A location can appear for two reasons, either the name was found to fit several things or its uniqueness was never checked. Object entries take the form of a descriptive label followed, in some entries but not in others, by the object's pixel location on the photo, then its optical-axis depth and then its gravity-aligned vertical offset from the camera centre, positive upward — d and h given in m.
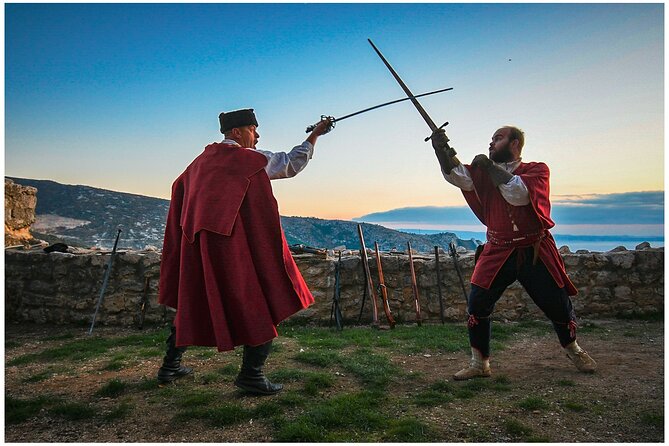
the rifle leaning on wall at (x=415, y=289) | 6.08 -0.81
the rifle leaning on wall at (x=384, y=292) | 5.91 -0.83
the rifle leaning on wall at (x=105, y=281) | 6.03 -0.74
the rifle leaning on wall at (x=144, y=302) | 6.11 -0.98
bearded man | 3.71 -0.12
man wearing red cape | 3.26 -0.25
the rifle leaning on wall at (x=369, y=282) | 5.99 -0.73
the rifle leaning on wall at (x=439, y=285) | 6.20 -0.75
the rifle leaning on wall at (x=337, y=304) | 5.93 -0.97
